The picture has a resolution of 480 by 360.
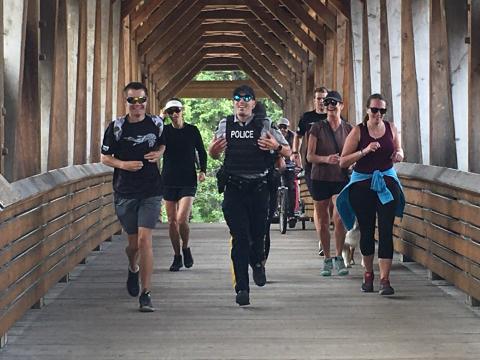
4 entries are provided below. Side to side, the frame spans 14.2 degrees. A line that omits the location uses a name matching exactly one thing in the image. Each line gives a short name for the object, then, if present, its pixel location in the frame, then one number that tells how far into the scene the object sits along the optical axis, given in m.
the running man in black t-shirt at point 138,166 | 11.92
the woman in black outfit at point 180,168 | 15.43
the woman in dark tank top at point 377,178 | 12.90
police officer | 12.16
